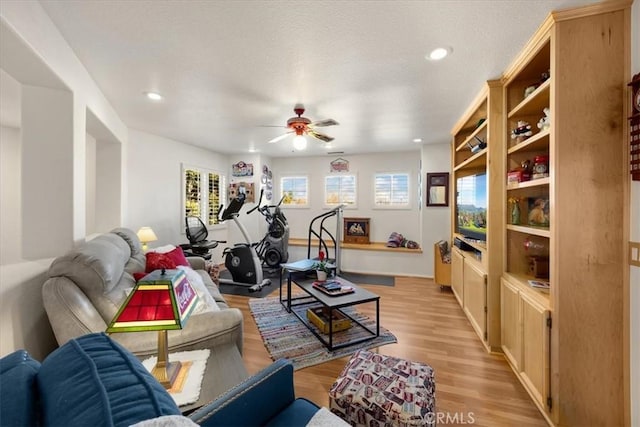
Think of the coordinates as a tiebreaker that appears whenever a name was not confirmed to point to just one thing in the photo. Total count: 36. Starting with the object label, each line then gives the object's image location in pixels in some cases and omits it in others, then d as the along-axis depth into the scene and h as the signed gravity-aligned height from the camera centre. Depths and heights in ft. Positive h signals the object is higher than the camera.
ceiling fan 9.55 +3.26
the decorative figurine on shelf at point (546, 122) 5.82 +2.14
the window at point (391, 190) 18.61 +1.74
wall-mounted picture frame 15.85 +1.55
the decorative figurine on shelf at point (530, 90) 6.75 +3.22
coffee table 8.21 -2.66
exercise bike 14.19 -2.58
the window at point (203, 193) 16.53 +1.42
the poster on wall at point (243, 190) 19.40 +1.77
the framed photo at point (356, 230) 18.89 -1.09
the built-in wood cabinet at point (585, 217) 5.00 -0.03
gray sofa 4.59 -1.88
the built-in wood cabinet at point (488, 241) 7.95 -0.85
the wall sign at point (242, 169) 19.48 +3.34
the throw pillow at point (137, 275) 7.44 -1.74
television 9.31 +0.35
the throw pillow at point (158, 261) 8.70 -1.58
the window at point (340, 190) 19.80 +1.85
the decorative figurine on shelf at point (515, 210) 7.63 +0.14
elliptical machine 17.38 -1.74
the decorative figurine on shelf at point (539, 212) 6.91 +0.09
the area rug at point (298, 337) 7.93 -4.10
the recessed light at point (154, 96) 8.93 +4.01
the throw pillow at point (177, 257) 9.40 -1.52
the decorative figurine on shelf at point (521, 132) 7.14 +2.27
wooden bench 16.94 -2.11
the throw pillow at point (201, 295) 6.33 -2.14
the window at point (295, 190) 20.95 +1.92
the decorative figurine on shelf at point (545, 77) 6.18 +3.24
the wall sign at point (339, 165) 19.85 +3.68
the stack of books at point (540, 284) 6.36 -1.68
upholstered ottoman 4.25 -3.02
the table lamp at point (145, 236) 11.78 -0.97
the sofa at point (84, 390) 1.77 -1.29
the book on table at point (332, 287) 8.93 -2.50
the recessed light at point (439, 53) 6.33 +3.91
